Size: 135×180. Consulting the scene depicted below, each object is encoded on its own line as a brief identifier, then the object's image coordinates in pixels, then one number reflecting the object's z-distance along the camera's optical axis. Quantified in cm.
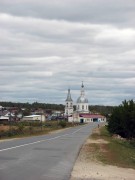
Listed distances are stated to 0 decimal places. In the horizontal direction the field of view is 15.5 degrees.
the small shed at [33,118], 17495
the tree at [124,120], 6400
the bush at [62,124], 12537
